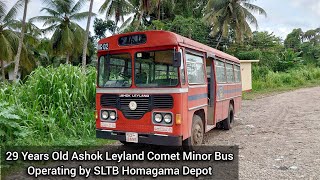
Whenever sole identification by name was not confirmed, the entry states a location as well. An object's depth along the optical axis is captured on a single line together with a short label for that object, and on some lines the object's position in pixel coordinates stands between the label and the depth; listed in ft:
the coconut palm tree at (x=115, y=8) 83.76
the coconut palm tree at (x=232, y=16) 89.61
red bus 17.16
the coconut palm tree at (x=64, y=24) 89.66
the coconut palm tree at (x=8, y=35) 74.01
